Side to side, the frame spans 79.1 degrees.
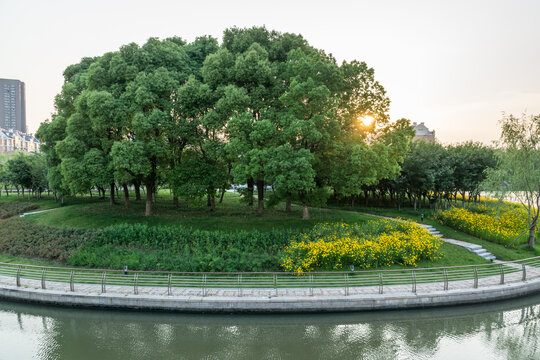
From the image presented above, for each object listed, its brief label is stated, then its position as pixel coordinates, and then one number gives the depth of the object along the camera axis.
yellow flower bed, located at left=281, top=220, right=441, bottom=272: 18.36
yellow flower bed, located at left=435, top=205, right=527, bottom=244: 23.45
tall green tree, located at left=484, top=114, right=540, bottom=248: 21.64
